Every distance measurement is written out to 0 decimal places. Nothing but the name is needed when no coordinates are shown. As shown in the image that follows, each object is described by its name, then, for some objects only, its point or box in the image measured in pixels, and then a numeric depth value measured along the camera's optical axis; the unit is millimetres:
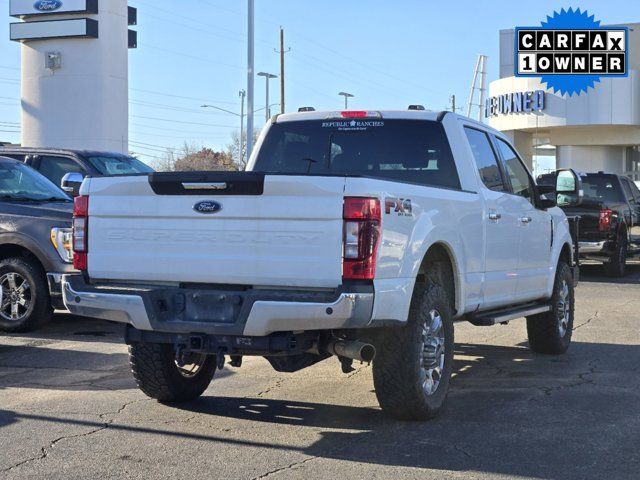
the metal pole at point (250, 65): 31375
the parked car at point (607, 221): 17891
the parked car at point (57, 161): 13789
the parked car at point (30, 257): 10477
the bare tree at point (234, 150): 99125
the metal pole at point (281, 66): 55781
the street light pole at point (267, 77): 63303
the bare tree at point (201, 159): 85675
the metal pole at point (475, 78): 65062
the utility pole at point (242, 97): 81250
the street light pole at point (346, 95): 70575
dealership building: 39312
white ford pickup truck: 5758
